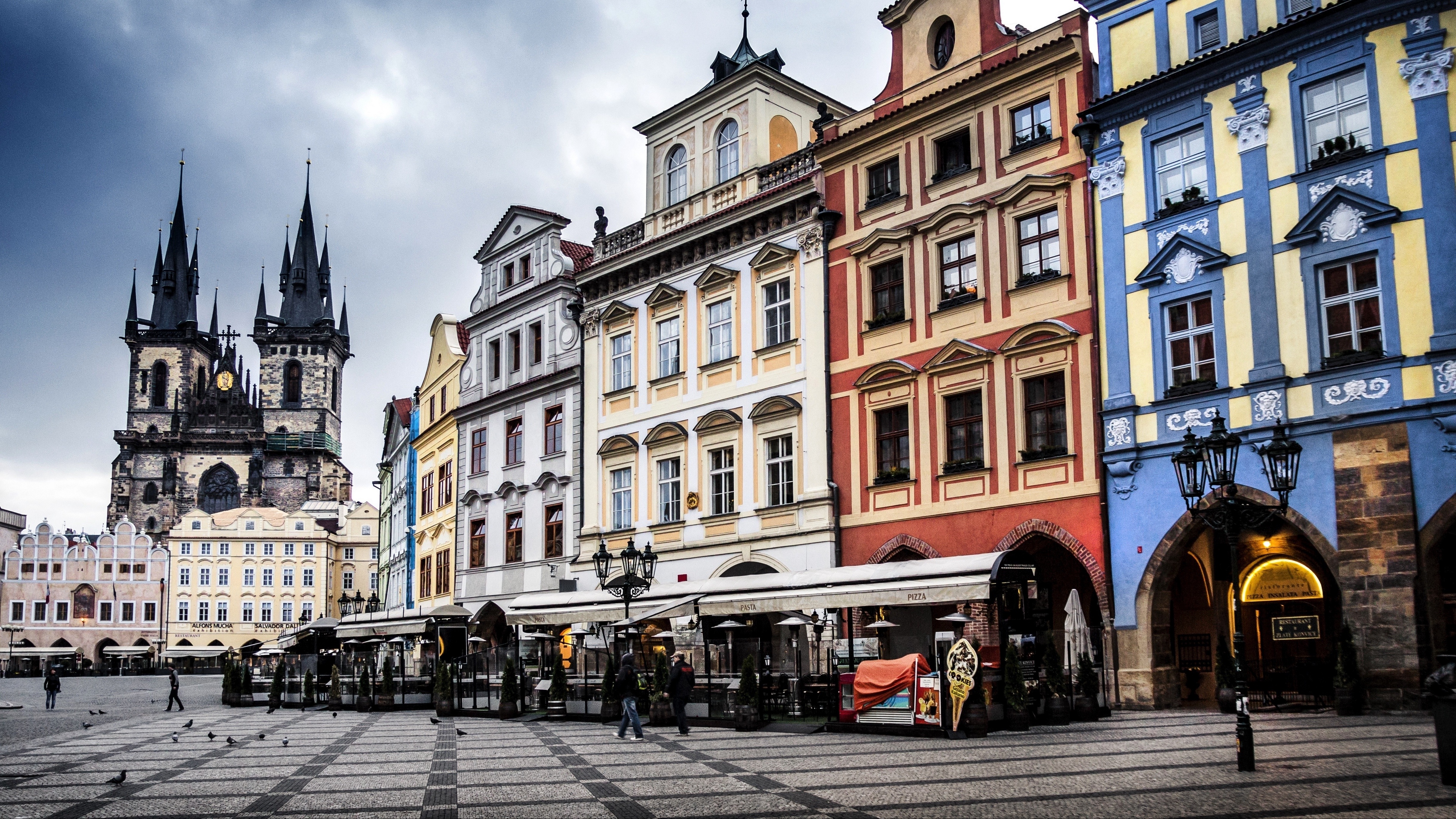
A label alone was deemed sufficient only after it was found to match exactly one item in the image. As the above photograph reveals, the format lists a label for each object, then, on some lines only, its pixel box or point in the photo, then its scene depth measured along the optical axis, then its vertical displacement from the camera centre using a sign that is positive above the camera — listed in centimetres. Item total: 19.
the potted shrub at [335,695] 3781 -299
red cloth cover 2188 -165
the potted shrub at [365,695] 3697 -295
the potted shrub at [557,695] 2919 -241
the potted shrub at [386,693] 3600 -282
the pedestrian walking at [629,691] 2261 -185
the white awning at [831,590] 2258 -9
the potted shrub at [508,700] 3075 -262
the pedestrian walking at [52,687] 4594 -317
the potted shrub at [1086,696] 2308 -211
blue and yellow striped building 2203 +495
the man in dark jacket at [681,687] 2367 -188
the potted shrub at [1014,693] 2170 -190
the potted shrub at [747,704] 2411 -223
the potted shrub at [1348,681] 2164 -181
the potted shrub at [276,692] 3894 -299
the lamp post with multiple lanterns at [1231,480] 1616 +132
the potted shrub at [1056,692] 2264 -199
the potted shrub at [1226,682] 2258 -190
